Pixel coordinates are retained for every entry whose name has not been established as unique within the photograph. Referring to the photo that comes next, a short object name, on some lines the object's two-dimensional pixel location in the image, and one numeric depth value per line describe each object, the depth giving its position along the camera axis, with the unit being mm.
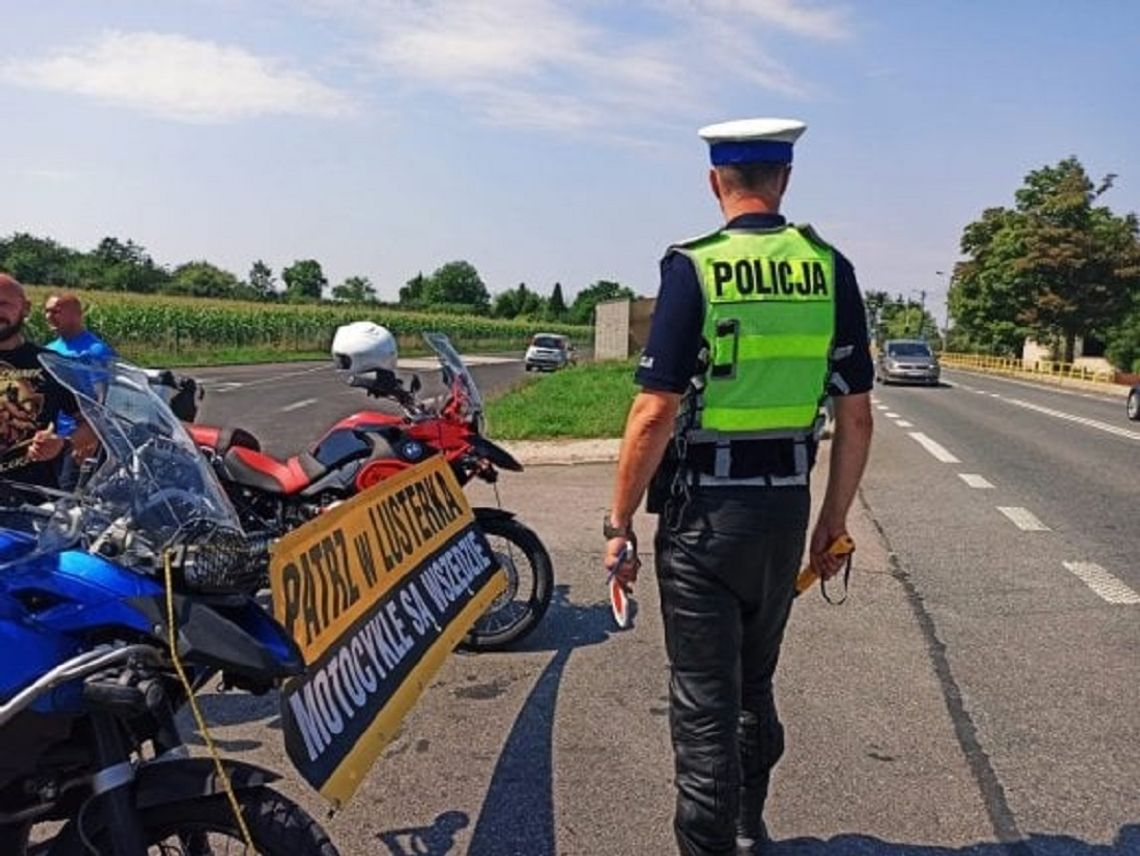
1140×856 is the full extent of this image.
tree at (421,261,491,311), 137750
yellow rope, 2252
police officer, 2832
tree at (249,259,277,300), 104156
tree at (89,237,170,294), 84500
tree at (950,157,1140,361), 62062
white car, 44062
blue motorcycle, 2260
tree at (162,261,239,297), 89000
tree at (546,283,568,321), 136662
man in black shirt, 4047
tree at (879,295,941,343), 116688
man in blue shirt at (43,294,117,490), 6509
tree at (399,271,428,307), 137750
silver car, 36031
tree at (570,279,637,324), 129625
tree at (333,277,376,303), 120625
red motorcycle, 5402
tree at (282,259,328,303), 116750
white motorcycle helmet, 5859
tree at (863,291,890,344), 115500
